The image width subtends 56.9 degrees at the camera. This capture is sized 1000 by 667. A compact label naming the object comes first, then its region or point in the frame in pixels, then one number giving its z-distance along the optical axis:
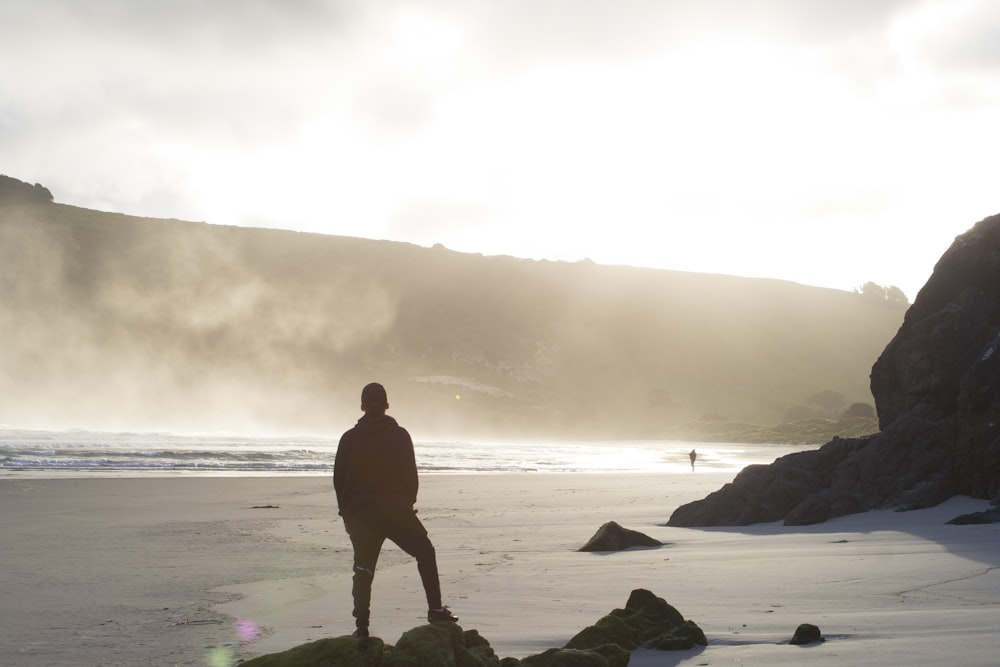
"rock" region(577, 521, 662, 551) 12.94
